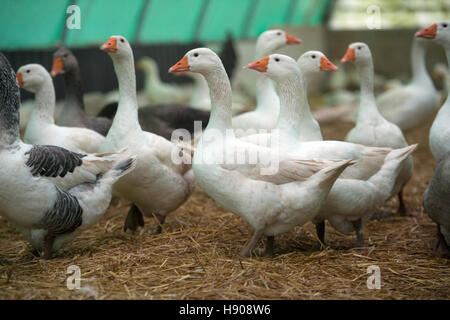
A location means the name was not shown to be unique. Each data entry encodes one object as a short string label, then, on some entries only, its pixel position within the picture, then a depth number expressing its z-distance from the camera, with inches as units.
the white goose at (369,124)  196.9
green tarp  280.4
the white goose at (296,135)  155.9
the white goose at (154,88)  388.8
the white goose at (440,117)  181.0
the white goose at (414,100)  277.6
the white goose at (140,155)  171.3
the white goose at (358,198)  157.4
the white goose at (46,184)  137.8
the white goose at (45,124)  189.5
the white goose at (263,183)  143.4
